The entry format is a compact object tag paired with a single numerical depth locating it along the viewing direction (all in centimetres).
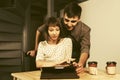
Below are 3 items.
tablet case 168
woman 198
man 211
